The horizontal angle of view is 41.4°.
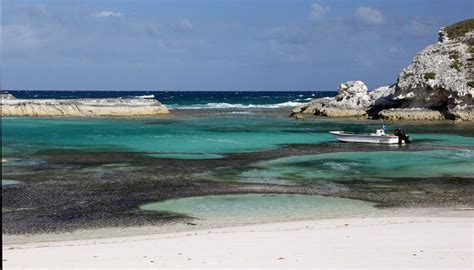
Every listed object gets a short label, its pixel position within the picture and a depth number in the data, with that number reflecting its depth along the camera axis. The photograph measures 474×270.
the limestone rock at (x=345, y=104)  83.69
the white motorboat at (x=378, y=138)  43.25
